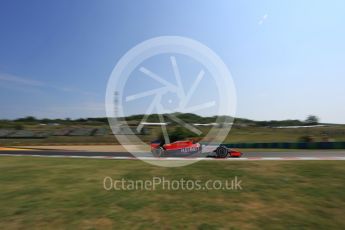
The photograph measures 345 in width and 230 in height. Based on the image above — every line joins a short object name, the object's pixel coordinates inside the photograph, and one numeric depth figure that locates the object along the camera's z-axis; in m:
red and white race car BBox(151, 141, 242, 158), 18.89
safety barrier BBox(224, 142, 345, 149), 28.39
